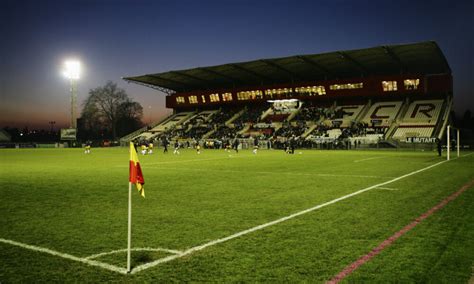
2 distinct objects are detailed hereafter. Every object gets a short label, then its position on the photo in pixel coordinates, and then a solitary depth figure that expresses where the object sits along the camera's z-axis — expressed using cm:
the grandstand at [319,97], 5256
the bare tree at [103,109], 8850
